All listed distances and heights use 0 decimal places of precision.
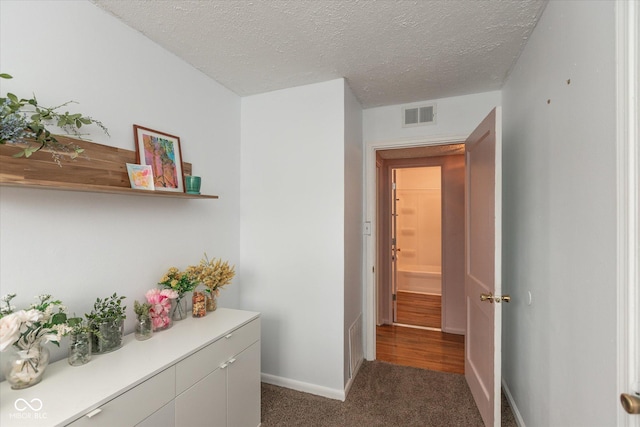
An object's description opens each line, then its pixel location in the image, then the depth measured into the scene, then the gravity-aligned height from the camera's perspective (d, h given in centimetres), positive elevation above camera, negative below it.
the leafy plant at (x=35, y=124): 109 +36
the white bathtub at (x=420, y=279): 525 -121
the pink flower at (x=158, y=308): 159 -53
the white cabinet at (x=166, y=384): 99 -68
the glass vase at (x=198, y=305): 182 -59
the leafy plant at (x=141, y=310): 150 -51
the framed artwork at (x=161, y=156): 169 +35
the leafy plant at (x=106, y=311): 132 -47
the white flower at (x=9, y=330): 96 -40
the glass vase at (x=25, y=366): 105 -57
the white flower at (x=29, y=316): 103 -38
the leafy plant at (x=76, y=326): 122 -48
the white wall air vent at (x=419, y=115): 268 +93
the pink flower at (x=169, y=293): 163 -46
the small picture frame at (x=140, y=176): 159 +20
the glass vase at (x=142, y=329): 149 -60
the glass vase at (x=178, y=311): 177 -60
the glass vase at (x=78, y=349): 122 -58
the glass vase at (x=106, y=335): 131 -57
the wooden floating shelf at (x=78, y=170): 112 +19
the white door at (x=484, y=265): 175 -36
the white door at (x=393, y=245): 392 -43
